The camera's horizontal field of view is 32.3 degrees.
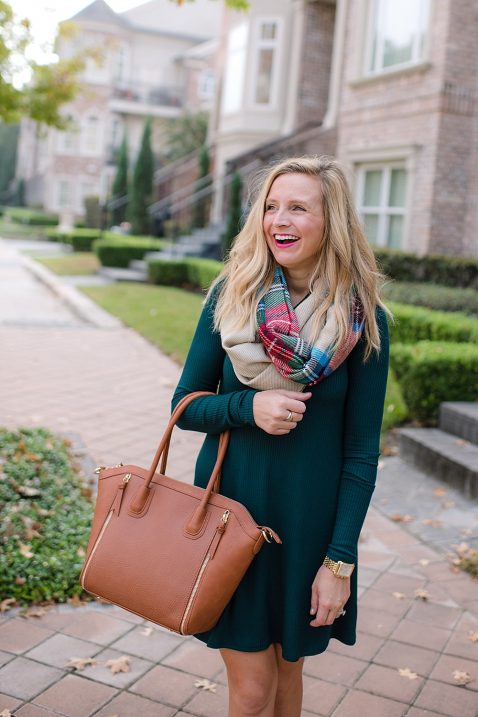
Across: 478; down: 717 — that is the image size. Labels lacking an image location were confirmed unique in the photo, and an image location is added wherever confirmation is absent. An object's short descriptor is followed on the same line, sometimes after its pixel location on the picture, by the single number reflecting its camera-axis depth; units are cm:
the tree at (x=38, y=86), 995
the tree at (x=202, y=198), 2252
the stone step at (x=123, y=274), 1819
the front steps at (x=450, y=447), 557
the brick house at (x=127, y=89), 4484
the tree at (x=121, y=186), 2916
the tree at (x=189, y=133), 3484
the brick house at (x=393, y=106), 1357
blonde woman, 212
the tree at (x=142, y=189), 2591
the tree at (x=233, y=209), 1850
